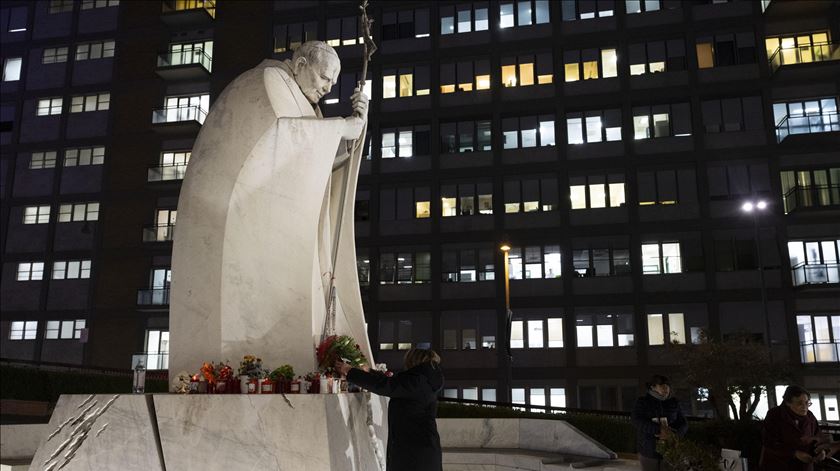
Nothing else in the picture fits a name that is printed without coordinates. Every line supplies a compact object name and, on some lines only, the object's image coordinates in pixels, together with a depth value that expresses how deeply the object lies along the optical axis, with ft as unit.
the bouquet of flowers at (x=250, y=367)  22.16
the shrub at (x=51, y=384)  78.84
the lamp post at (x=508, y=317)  80.76
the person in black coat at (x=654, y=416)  29.30
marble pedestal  20.17
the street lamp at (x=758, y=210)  103.94
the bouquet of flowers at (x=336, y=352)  25.25
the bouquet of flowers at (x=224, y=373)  22.15
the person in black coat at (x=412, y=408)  18.39
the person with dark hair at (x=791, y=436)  23.15
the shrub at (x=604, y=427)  52.60
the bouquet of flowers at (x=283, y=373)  22.41
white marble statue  24.44
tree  90.63
